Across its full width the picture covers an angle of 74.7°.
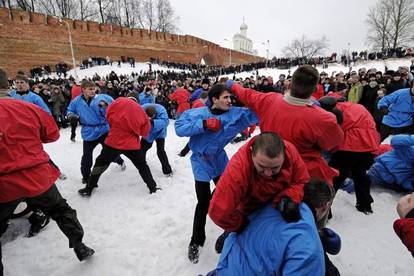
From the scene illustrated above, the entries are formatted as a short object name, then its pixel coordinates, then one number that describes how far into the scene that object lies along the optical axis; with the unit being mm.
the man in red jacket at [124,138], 4160
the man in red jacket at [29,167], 2340
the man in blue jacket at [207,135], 2742
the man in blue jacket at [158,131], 5023
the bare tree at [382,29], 36094
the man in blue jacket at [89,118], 4781
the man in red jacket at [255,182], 1621
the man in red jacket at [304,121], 2232
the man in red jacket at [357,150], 3357
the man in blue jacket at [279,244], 1365
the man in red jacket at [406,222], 1352
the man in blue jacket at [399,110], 4953
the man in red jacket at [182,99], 9539
